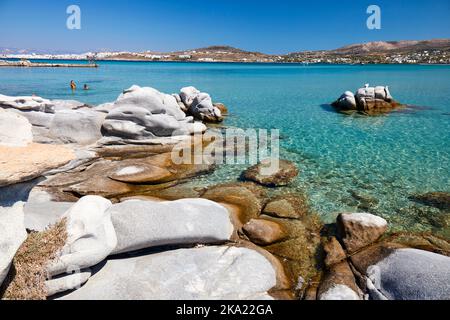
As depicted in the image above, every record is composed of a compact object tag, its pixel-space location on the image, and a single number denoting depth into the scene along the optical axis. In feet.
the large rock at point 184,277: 20.63
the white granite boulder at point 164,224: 25.12
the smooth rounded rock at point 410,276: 20.54
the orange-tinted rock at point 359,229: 28.22
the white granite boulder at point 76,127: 58.59
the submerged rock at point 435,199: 37.91
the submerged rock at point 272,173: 44.11
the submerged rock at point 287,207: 34.96
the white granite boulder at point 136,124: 61.16
